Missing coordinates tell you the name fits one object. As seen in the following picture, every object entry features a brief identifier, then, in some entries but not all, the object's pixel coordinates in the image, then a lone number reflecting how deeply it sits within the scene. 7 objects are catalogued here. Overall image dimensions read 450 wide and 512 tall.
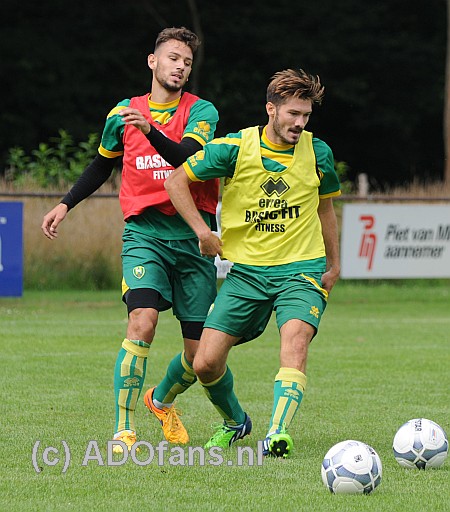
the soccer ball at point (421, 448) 12.78
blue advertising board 32.56
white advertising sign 36.72
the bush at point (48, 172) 43.53
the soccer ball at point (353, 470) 11.48
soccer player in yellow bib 13.52
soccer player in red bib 13.80
